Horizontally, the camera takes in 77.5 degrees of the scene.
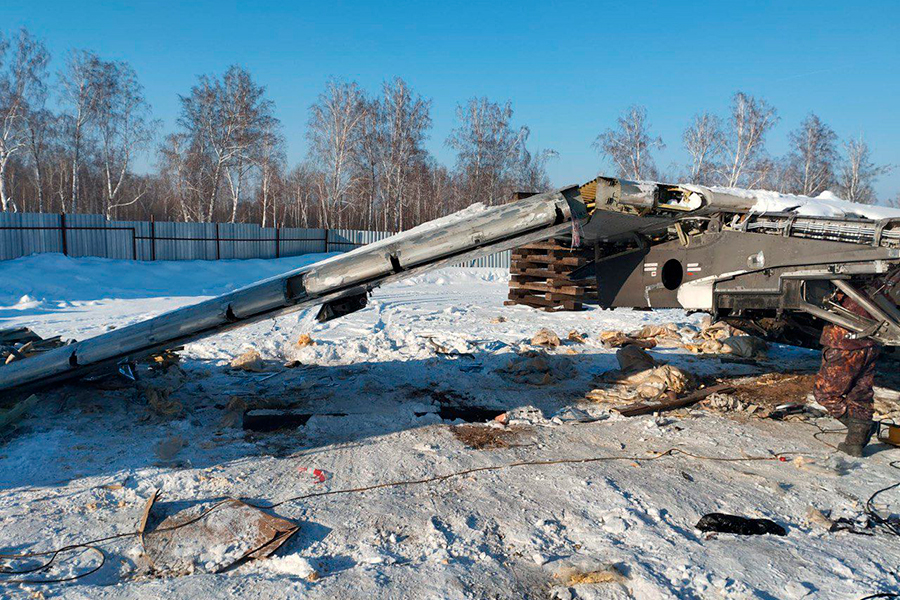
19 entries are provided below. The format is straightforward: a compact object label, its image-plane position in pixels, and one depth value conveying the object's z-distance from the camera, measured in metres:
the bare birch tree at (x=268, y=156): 33.22
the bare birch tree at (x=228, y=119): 31.00
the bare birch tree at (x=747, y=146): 31.19
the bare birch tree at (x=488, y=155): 36.12
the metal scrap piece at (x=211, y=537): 3.29
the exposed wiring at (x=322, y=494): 3.14
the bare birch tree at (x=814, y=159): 35.34
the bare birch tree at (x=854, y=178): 35.75
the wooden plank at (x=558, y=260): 13.43
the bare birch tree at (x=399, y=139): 34.66
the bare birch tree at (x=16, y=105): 25.10
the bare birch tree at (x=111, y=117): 28.31
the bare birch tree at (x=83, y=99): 27.06
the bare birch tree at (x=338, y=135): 34.12
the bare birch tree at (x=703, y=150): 32.12
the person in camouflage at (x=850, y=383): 5.13
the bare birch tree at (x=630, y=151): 33.16
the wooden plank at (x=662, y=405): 6.30
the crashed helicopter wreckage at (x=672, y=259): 5.25
